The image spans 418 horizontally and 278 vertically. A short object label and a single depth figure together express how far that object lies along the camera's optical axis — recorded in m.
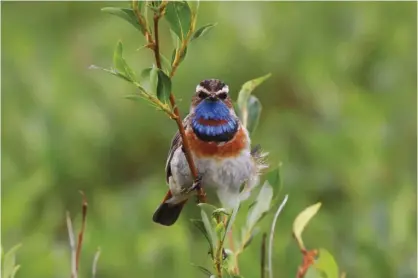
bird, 4.06
